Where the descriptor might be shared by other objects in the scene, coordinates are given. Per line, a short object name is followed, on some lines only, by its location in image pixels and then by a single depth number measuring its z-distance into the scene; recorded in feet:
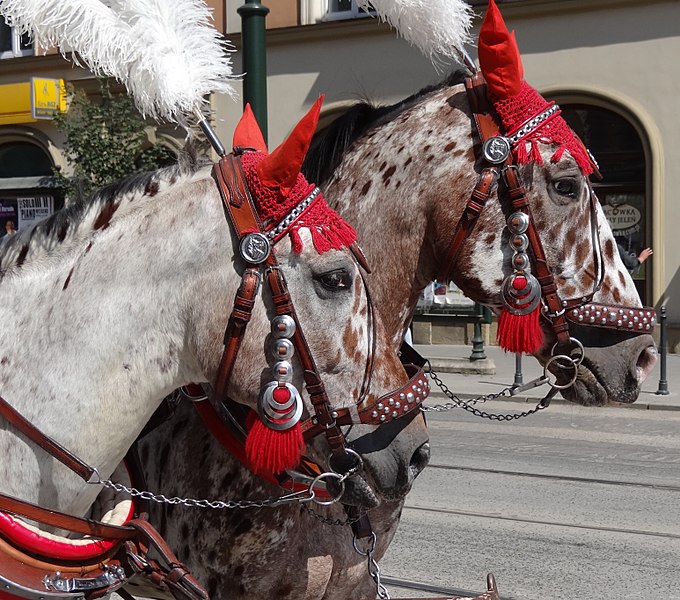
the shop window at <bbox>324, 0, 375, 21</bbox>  52.65
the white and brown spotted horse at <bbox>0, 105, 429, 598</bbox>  7.55
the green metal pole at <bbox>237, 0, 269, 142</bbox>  17.02
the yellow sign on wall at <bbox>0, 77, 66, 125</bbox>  55.98
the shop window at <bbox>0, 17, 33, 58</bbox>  60.19
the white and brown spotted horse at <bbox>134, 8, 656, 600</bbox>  9.80
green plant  45.47
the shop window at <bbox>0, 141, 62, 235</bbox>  61.62
